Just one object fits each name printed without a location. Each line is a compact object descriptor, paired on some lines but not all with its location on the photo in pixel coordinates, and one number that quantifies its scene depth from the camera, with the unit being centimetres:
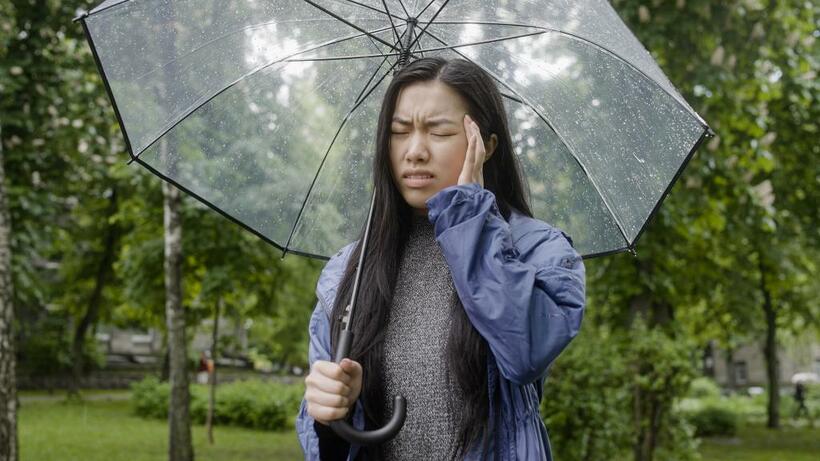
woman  204
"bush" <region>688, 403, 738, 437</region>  2209
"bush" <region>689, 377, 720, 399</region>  3141
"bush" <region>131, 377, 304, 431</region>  2056
